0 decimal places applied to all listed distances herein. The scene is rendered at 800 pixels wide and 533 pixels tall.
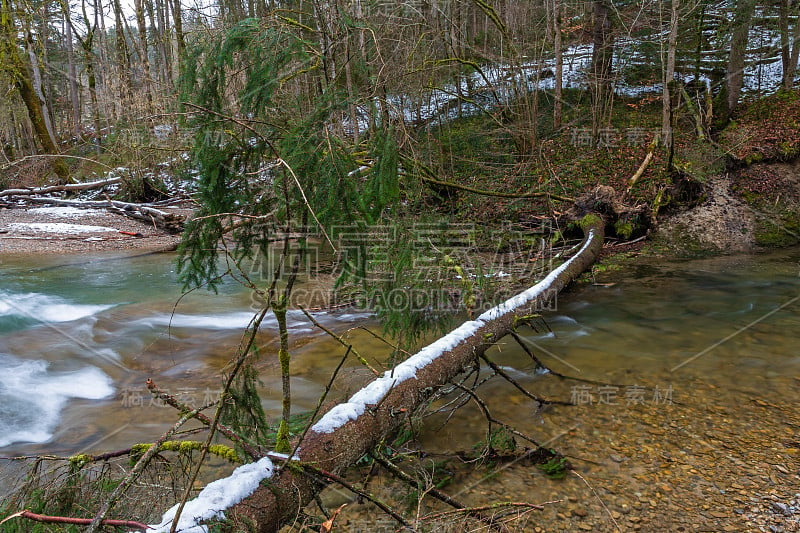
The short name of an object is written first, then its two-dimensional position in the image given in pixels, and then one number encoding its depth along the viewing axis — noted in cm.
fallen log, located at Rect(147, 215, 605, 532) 209
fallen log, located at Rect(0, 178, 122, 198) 1517
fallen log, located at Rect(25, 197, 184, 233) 1366
